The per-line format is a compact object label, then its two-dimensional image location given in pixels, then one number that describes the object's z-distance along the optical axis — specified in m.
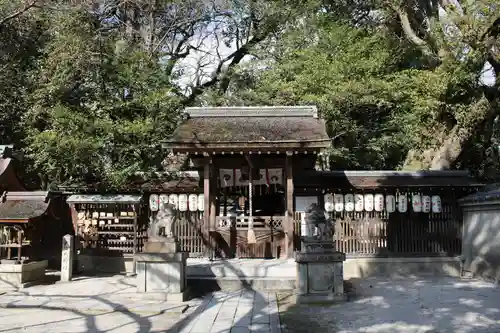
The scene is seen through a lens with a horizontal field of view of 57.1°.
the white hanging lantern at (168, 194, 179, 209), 14.71
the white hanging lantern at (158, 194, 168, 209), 14.80
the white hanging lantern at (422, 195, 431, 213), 14.67
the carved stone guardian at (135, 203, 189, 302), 10.07
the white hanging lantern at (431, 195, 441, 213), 14.68
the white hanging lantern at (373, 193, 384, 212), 14.74
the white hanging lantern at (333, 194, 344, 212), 14.74
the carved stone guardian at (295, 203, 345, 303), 9.90
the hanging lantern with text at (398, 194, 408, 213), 14.69
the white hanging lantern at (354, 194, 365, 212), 14.78
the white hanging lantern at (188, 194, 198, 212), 14.63
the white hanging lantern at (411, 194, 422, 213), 14.65
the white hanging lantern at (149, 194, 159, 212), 14.82
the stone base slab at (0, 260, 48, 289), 11.49
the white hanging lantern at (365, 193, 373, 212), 14.73
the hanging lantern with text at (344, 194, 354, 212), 14.74
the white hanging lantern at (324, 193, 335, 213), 14.78
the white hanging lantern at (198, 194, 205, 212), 14.61
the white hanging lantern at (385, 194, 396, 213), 14.70
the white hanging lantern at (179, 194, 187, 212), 14.69
